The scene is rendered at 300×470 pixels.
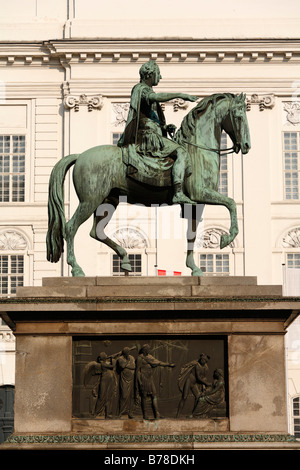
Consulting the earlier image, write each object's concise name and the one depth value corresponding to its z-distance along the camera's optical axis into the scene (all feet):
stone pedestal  56.24
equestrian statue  61.26
